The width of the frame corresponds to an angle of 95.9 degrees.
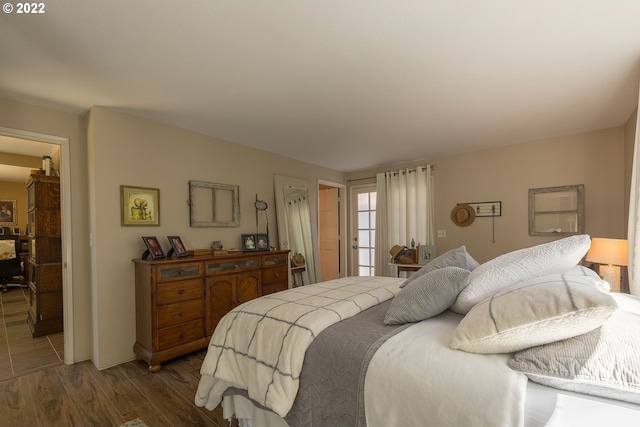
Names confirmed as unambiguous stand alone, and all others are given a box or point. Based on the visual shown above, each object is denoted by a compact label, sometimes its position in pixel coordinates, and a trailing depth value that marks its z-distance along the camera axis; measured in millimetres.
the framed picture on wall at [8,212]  6492
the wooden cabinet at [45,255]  3332
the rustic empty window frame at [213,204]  3227
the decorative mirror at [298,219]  4148
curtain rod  4409
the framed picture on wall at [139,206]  2701
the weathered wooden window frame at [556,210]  3369
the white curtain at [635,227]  1870
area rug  1773
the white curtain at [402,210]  4430
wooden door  5523
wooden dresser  2500
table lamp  2242
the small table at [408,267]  3797
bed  867
